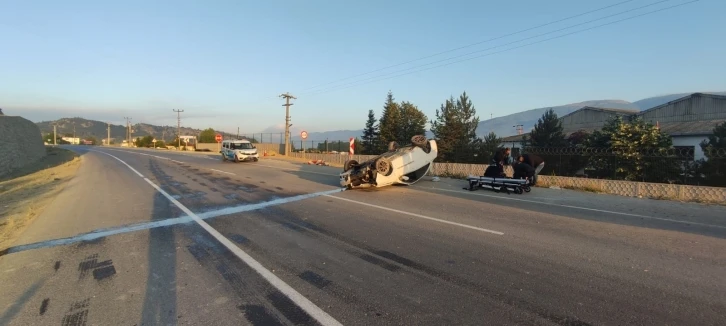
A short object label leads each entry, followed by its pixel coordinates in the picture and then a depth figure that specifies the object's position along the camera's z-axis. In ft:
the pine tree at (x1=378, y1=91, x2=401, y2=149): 123.44
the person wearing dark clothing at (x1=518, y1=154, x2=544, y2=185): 43.42
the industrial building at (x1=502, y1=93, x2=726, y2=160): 82.53
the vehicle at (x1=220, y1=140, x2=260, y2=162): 97.60
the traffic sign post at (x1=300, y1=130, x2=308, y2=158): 127.44
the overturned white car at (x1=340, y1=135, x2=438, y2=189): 42.60
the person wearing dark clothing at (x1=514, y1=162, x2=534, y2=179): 42.22
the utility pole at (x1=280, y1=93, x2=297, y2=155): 143.84
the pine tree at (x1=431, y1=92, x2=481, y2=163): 92.27
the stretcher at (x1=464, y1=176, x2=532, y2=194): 40.06
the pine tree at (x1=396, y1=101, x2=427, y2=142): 119.75
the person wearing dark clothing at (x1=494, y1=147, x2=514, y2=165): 44.93
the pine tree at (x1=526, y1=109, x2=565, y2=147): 88.33
